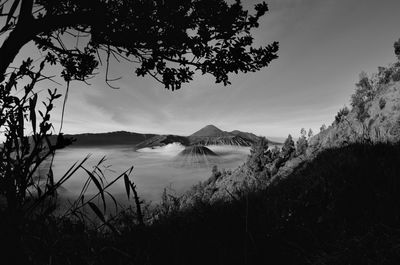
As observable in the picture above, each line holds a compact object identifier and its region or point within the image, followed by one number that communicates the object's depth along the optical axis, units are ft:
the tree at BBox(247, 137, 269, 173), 217.54
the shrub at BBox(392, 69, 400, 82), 95.74
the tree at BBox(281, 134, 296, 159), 216.80
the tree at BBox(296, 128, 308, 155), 177.78
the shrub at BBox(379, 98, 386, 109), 84.48
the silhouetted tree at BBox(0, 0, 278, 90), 13.88
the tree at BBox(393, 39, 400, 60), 97.04
